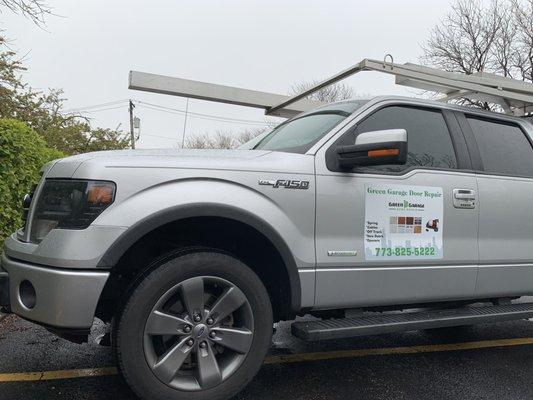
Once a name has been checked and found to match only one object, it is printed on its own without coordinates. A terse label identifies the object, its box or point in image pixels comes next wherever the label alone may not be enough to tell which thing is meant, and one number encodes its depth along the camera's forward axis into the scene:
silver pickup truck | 2.59
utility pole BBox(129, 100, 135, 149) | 36.76
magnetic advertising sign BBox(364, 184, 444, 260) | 3.22
